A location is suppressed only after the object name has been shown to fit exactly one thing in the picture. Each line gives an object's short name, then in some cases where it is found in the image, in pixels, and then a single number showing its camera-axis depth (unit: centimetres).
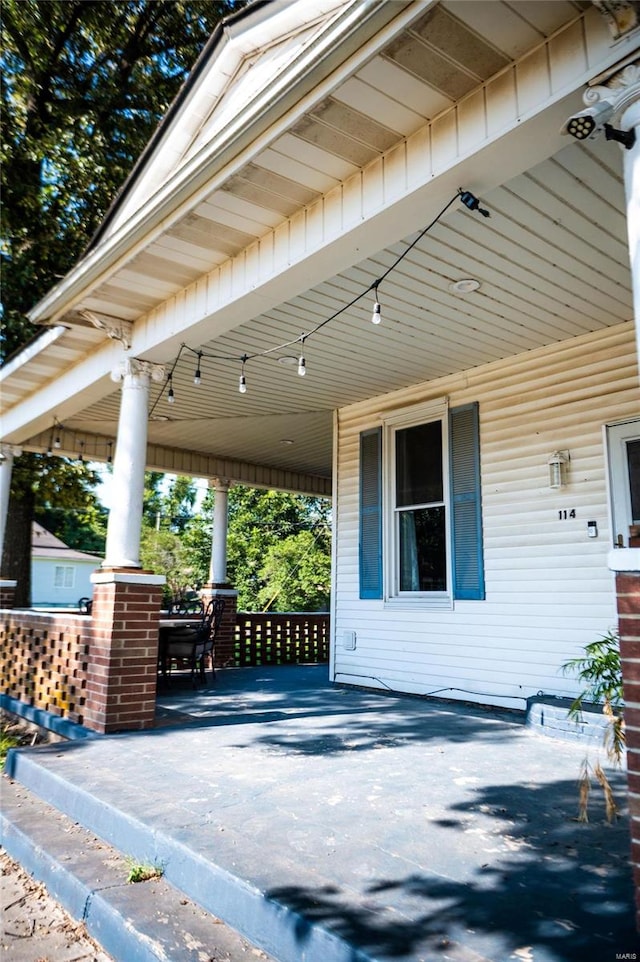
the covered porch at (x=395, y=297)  264
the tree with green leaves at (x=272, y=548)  1800
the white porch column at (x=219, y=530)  959
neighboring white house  3069
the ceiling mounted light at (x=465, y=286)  427
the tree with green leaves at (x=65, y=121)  955
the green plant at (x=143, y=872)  246
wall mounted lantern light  515
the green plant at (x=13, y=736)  482
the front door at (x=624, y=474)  471
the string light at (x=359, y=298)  302
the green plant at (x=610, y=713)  211
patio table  691
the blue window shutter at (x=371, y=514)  657
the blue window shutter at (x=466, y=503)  567
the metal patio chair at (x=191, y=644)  695
